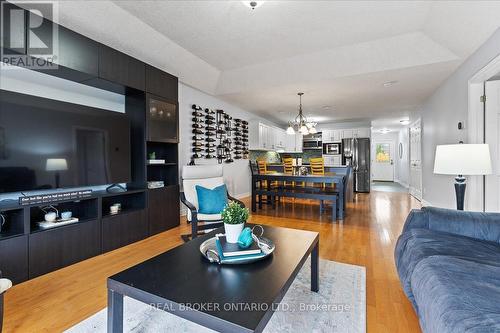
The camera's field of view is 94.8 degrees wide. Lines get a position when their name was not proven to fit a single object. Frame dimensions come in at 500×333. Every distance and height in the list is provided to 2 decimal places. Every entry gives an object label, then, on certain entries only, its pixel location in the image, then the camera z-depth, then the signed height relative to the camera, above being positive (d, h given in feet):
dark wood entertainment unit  6.78 -1.32
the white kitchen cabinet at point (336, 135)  26.93 +3.53
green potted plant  5.14 -1.26
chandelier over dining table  15.70 +2.67
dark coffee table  3.03 -1.92
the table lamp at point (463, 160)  6.51 +0.14
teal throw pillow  9.73 -1.50
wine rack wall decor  15.19 +2.22
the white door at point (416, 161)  19.69 +0.33
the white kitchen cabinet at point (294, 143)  27.73 +2.70
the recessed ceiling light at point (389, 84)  13.24 +4.79
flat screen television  6.79 +0.73
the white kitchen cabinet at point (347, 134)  26.37 +3.61
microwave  26.91 +2.00
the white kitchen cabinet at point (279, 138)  25.31 +3.07
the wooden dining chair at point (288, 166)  19.36 -0.07
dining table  13.28 -1.70
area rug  4.69 -3.30
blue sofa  3.06 -1.85
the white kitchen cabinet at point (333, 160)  26.96 +0.61
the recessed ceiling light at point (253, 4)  7.88 +5.60
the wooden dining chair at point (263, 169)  18.37 -0.34
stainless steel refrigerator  24.98 +0.57
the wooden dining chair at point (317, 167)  15.76 -0.13
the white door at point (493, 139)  9.07 +1.02
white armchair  8.97 -0.95
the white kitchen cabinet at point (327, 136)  27.49 +3.52
